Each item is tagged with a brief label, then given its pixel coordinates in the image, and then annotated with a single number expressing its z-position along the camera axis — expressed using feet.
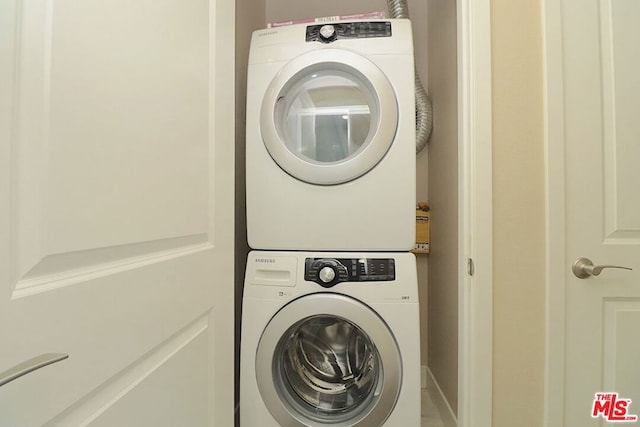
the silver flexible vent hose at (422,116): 4.65
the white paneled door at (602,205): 2.78
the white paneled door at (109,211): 1.13
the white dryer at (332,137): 3.18
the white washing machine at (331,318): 2.96
